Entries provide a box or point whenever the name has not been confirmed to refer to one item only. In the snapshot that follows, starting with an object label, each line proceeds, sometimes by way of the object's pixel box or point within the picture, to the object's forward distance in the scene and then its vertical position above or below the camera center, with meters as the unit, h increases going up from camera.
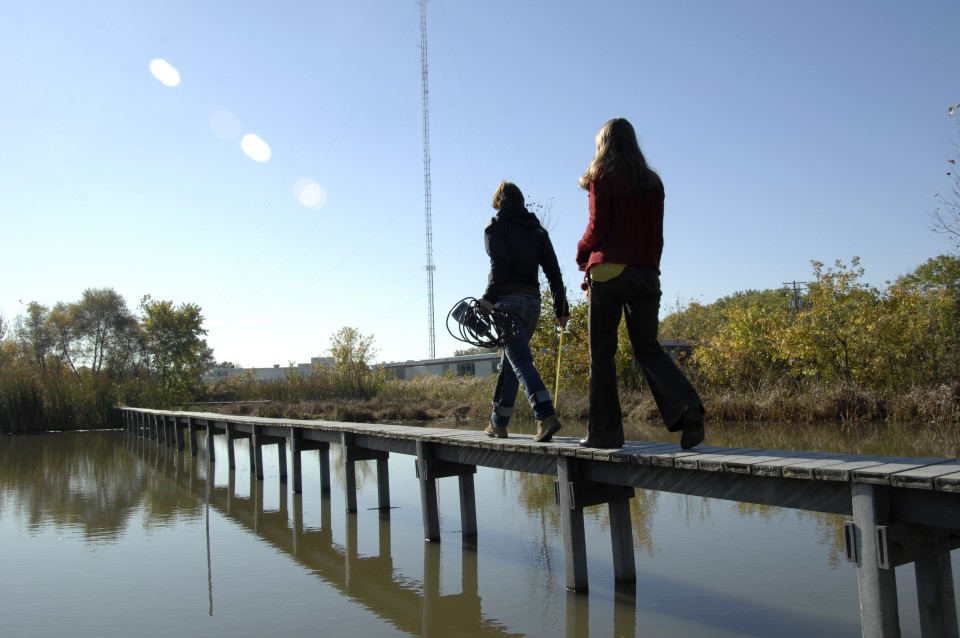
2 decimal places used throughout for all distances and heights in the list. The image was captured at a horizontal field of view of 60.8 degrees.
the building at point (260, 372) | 88.75 +2.93
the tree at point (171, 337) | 46.38 +3.60
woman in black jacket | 5.63 +0.73
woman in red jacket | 4.50 +0.62
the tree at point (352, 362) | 32.56 +1.34
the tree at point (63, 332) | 52.62 +4.73
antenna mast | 38.84 +13.52
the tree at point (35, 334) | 51.75 +4.59
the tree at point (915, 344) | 16.88 +0.46
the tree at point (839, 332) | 17.34 +0.83
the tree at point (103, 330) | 53.59 +4.81
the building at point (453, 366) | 63.79 +1.93
